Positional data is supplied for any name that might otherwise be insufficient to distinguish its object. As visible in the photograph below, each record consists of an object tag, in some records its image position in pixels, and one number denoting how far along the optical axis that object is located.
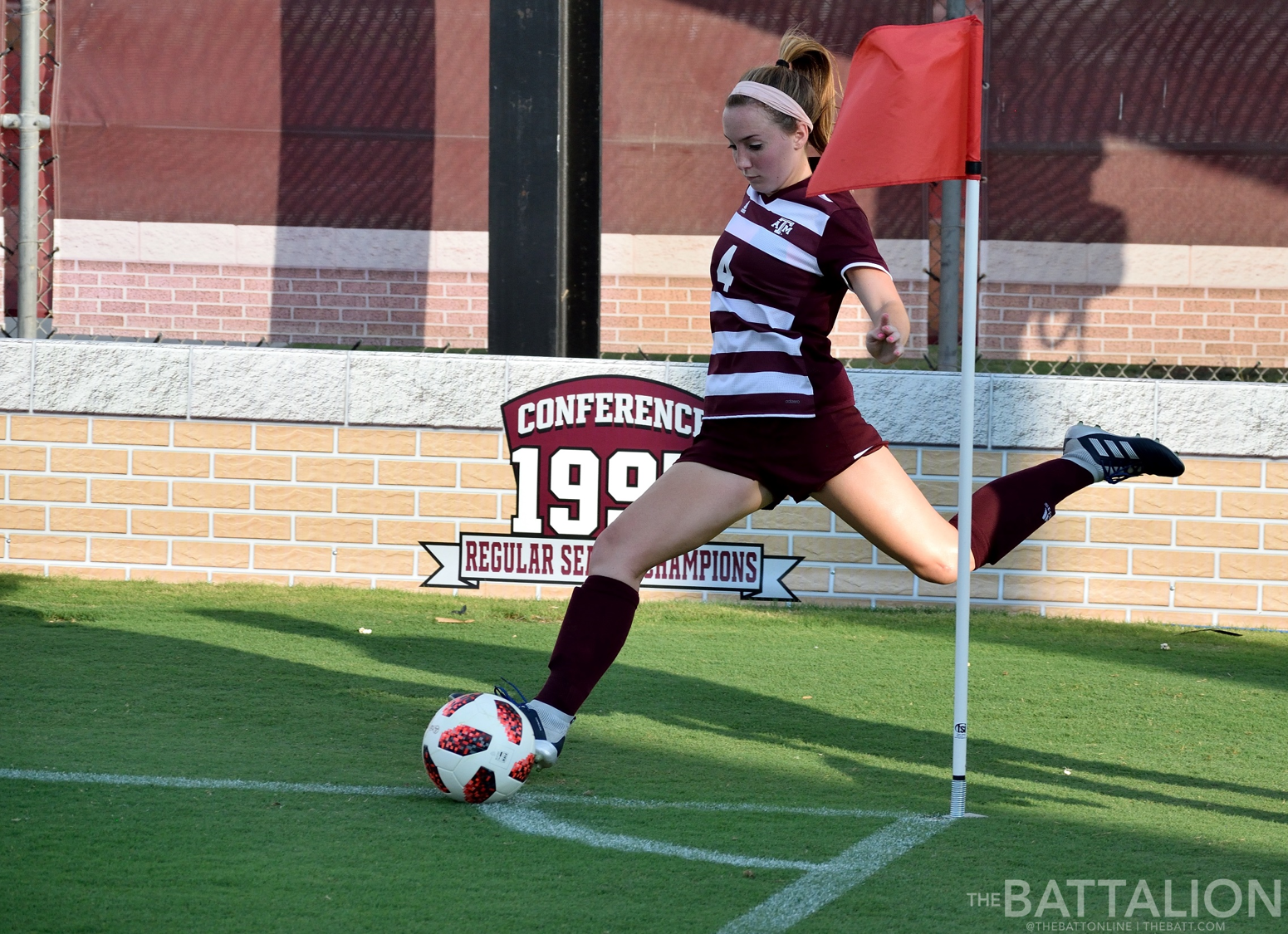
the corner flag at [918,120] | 7.51
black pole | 14.16
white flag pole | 7.61
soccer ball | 7.68
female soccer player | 8.05
